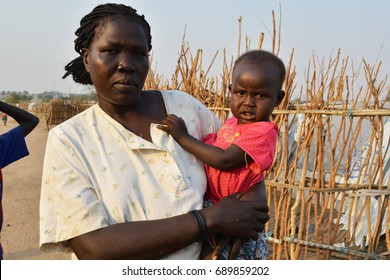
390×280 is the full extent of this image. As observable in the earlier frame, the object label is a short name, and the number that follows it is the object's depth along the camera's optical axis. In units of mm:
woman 1283
